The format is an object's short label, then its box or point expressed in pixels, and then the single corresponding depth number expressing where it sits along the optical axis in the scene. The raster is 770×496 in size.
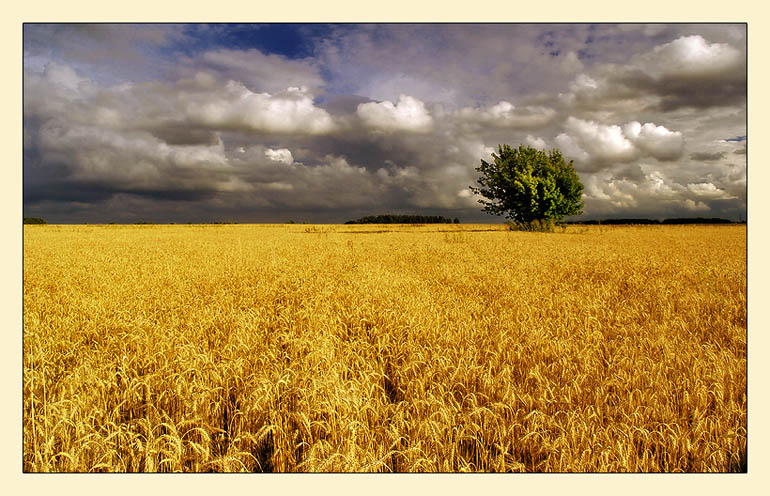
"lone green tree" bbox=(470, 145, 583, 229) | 46.25
